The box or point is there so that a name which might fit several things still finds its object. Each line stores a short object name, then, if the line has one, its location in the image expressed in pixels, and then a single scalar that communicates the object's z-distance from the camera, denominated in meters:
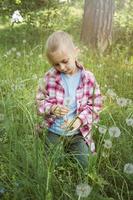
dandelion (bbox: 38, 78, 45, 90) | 1.86
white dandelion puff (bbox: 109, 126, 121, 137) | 1.44
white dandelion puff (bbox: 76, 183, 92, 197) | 1.24
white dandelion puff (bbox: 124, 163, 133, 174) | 1.38
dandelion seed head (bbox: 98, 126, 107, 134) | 1.50
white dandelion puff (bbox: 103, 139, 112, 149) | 1.47
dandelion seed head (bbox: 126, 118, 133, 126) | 1.51
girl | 1.75
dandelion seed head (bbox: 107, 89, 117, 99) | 1.80
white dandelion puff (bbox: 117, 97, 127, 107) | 1.56
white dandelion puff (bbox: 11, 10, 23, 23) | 3.34
